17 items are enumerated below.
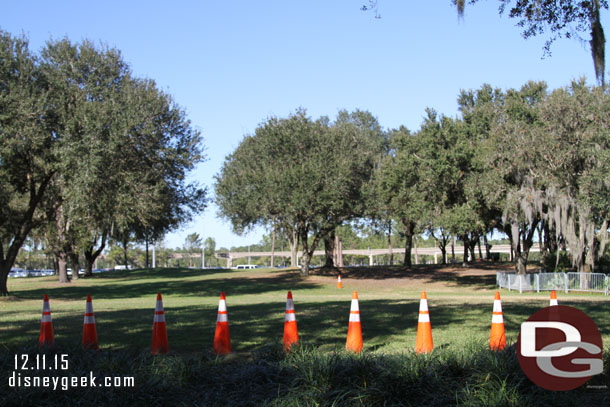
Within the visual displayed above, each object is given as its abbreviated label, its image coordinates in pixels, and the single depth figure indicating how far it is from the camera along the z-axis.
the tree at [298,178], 37.16
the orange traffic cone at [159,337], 8.59
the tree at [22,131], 21.72
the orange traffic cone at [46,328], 8.85
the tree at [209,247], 147.12
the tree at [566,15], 10.08
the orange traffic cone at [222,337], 8.49
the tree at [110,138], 22.30
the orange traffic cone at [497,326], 8.13
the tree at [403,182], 34.59
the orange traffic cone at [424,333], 8.16
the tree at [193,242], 140.38
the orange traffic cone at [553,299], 8.05
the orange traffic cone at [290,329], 8.53
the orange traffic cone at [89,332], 8.78
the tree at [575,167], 24.97
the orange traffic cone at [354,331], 8.37
